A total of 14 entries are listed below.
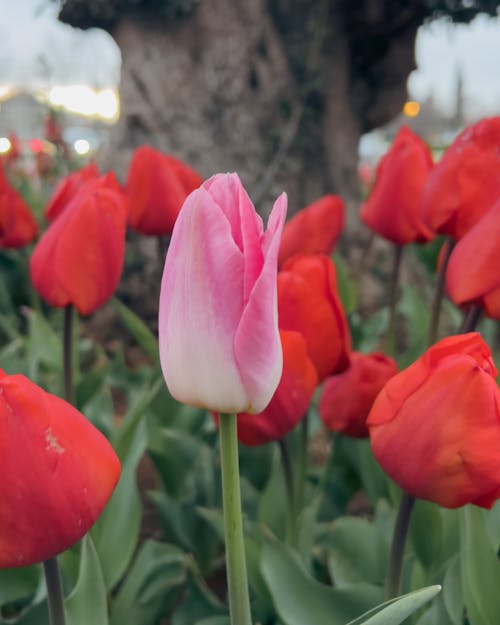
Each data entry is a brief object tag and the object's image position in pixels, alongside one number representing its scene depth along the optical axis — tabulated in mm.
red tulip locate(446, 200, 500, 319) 582
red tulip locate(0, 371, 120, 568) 401
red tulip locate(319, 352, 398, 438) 710
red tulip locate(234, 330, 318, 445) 588
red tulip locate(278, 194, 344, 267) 911
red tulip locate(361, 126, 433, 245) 887
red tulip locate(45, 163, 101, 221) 868
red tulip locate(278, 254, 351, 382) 612
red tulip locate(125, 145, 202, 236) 952
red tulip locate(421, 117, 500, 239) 654
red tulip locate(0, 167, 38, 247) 1036
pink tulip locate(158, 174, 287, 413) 361
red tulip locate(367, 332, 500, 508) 450
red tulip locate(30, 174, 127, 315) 746
